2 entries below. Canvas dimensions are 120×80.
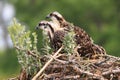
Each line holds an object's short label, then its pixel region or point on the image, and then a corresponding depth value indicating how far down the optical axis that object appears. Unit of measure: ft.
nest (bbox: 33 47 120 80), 40.57
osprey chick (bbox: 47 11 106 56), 44.61
